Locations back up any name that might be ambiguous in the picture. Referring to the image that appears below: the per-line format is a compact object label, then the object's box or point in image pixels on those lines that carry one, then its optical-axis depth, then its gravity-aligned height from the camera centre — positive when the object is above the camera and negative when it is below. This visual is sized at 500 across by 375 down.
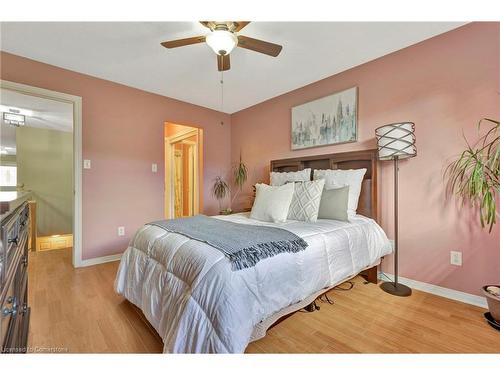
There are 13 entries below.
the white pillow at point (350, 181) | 2.31 +0.04
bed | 1.07 -0.58
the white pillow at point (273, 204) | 2.18 -0.19
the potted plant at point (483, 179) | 1.57 +0.04
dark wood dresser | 0.71 -0.36
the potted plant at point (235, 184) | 4.06 +0.03
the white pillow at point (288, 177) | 2.75 +0.11
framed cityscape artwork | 2.64 +0.82
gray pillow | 2.12 -0.19
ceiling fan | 1.63 +1.11
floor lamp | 2.03 +0.34
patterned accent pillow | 2.17 -0.16
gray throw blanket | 1.22 -0.34
